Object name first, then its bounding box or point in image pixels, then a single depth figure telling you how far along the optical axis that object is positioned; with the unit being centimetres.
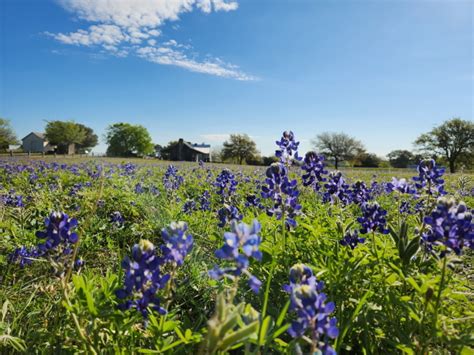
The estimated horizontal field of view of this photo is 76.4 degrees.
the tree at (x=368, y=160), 7206
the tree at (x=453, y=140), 5022
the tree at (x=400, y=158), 7185
